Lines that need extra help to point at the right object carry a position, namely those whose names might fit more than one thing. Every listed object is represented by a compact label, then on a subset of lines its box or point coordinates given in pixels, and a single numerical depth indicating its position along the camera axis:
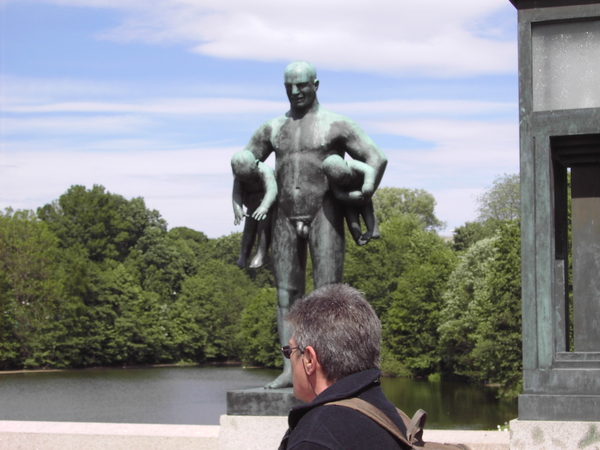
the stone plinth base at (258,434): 6.78
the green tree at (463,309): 39.25
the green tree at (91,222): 68.44
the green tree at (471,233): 55.69
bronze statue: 7.24
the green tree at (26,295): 54.22
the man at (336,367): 2.49
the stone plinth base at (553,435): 5.86
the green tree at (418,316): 45.97
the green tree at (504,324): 31.39
